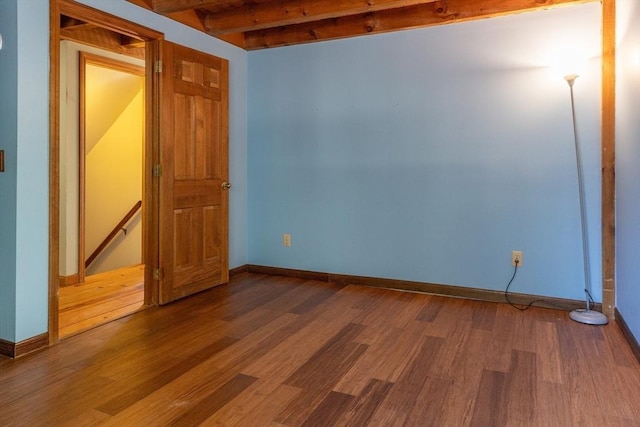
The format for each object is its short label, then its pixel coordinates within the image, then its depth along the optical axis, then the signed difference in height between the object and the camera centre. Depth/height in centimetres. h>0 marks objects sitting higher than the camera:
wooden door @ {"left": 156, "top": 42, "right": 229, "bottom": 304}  330 +36
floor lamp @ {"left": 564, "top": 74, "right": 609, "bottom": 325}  300 -15
